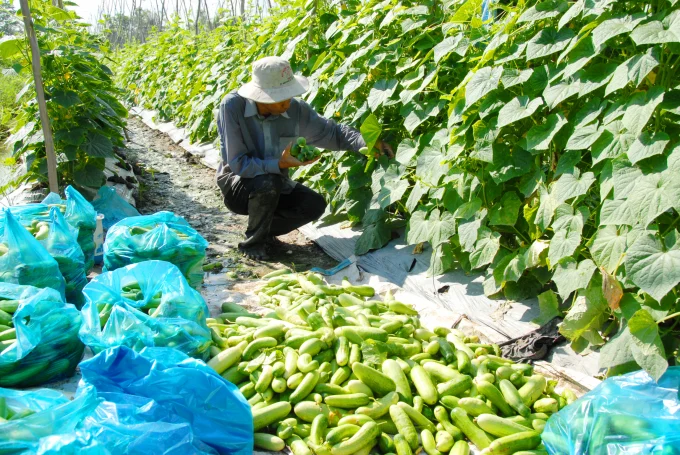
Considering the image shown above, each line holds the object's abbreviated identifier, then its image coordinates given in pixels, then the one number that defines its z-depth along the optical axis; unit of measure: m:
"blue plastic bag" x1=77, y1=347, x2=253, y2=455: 1.98
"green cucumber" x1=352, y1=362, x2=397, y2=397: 2.85
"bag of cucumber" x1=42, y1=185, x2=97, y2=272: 4.02
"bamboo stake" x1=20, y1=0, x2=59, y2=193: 4.57
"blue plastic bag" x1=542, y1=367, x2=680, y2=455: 2.27
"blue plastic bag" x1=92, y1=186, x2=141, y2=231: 5.36
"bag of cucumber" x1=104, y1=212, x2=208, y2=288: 3.66
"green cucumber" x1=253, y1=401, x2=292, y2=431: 2.68
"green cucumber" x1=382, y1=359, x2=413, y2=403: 2.83
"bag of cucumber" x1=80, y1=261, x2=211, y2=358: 2.73
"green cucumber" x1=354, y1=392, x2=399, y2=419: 2.71
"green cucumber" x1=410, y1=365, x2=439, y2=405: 2.79
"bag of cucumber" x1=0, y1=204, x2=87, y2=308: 3.48
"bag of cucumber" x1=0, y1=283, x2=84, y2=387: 2.60
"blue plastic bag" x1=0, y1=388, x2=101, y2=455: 1.91
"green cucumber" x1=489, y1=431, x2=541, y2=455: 2.50
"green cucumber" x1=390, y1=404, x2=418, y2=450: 2.60
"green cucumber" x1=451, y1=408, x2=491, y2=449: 2.59
